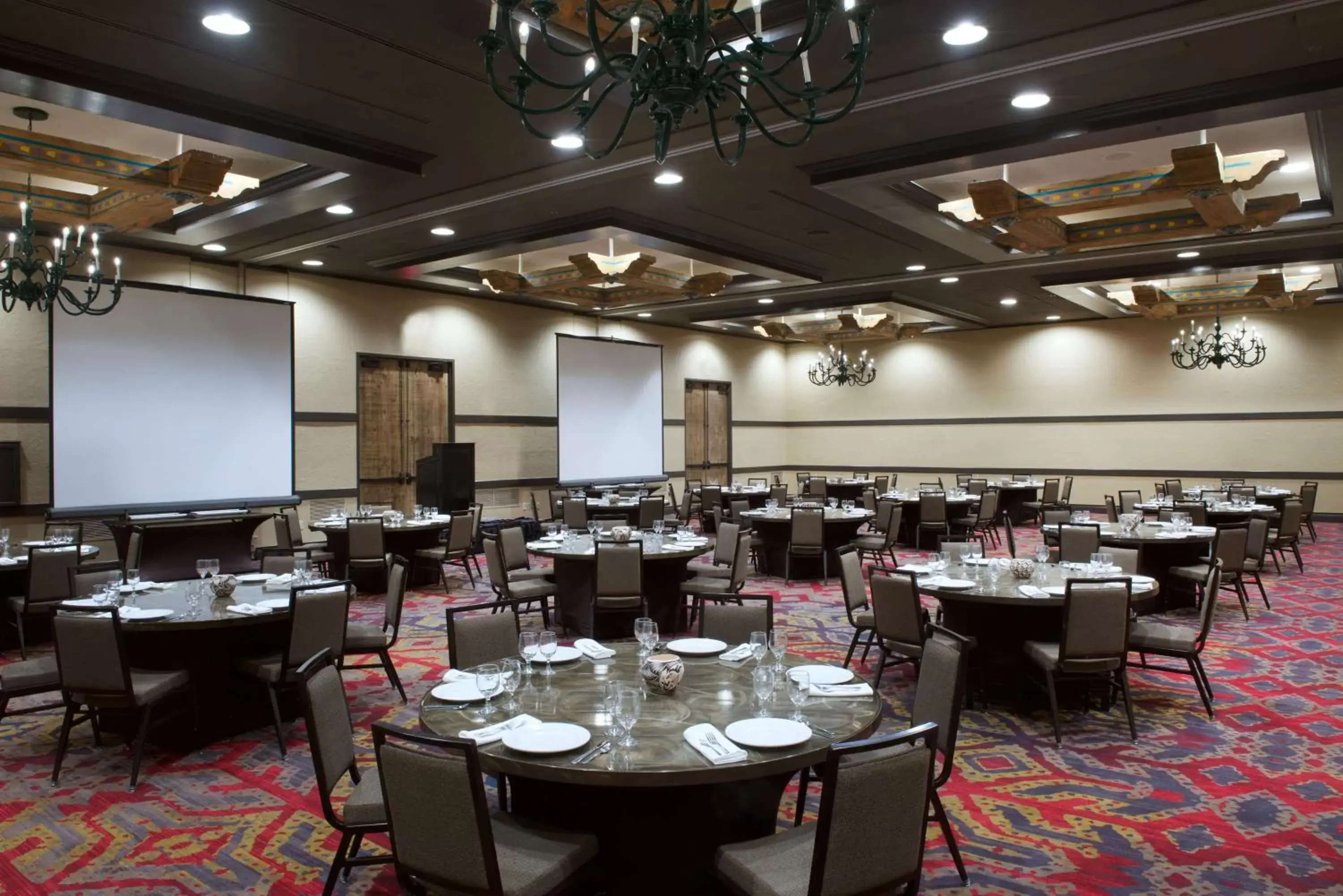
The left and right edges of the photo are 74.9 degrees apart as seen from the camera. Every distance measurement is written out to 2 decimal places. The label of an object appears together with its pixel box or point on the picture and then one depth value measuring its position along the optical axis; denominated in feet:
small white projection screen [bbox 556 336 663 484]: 45.47
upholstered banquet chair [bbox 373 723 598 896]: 7.28
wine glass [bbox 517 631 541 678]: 11.00
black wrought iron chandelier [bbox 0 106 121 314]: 20.36
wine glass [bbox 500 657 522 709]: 9.98
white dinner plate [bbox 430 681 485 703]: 9.95
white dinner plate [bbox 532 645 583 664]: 11.76
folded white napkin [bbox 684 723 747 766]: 8.19
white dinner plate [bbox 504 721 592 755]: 8.42
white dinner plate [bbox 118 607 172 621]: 14.53
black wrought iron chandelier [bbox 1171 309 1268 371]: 44.91
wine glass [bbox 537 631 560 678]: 11.27
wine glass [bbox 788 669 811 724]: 9.48
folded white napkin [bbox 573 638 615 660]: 12.03
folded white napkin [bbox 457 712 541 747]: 8.79
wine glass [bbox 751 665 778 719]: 9.61
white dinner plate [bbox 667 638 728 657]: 12.10
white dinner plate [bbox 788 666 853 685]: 10.66
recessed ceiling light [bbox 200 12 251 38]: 14.51
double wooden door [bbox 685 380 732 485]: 56.39
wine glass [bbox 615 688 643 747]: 8.58
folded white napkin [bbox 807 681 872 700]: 10.17
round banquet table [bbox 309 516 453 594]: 29.22
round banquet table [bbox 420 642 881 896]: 8.38
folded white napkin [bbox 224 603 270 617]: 14.79
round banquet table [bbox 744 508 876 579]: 31.65
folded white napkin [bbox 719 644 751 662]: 11.71
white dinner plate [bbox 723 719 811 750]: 8.51
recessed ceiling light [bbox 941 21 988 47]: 14.70
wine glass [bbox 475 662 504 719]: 9.64
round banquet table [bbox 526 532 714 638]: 22.38
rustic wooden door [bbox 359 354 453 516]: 39.09
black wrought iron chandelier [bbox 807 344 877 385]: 50.75
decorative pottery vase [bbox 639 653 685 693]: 10.07
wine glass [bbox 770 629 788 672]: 10.58
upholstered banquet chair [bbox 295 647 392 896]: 8.82
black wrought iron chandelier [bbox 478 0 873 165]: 8.75
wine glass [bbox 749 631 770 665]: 11.79
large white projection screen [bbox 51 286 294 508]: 29.17
